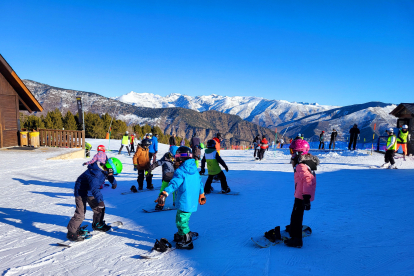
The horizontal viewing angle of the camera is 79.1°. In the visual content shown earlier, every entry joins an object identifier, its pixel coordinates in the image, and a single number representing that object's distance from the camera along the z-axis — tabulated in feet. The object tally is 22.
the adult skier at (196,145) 29.67
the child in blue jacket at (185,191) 12.02
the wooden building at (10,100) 49.44
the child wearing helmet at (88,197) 13.05
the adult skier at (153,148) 32.42
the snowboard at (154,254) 11.46
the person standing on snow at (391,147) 34.99
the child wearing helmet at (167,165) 19.74
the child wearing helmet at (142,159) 24.50
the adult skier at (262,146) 51.36
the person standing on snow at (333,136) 64.99
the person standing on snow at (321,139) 66.44
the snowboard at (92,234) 12.87
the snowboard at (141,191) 24.58
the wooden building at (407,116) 52.80
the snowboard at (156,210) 18.69
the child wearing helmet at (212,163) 23.47
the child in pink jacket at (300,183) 11.72
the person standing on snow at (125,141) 54.90
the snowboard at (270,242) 12.62
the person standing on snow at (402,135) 38.10
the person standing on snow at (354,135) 57.77
